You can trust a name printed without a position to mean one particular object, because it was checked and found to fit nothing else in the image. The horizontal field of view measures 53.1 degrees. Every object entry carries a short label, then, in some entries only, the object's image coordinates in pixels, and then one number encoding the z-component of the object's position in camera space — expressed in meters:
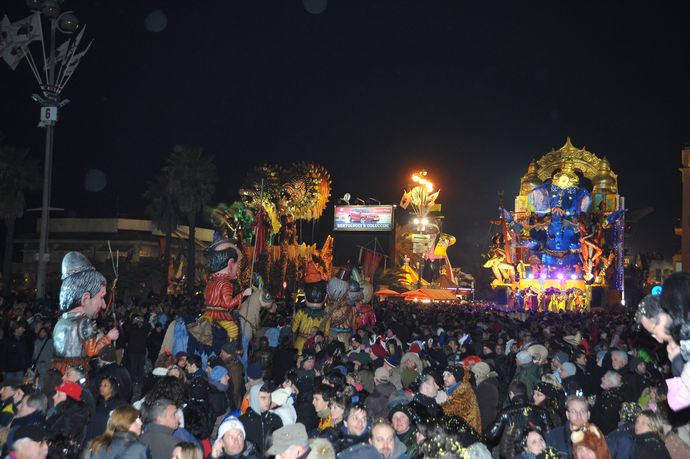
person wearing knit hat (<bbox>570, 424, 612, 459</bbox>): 5.03
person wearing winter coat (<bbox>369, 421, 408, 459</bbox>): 5.13
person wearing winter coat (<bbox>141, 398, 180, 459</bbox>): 5.20
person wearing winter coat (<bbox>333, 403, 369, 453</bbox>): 5.63
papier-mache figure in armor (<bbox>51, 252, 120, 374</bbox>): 9.24
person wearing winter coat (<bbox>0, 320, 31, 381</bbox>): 12.51
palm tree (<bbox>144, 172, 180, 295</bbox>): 39.72
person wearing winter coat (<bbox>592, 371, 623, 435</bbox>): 7.33
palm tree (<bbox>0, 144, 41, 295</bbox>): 32.22
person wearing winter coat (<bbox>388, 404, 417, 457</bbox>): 5.86
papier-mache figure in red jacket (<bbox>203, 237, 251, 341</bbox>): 12.15
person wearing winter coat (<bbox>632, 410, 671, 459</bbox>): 5.53
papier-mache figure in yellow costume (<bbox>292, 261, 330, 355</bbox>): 15.38
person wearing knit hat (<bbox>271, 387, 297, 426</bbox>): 6.39
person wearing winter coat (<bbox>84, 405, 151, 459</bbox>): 4.75
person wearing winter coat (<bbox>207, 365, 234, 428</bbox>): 7.02
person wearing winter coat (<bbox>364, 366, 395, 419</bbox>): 7.04
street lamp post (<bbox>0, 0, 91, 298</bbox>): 20.91
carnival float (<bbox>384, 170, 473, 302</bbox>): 69.75
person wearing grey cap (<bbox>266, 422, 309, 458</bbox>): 4.68
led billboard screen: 71.88
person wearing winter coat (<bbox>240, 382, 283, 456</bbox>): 6.09
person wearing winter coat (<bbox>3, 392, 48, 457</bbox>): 5.66
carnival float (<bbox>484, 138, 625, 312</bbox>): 49.03
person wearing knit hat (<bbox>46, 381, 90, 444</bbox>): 5.69
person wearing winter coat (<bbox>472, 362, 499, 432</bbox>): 8.44
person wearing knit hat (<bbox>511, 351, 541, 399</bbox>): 9.19
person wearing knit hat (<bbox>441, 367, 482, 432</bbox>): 7.27
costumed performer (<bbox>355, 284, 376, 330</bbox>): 17.58
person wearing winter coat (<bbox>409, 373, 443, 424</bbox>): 6.38
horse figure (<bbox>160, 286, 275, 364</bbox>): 11.31
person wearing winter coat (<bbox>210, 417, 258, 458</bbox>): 5.06
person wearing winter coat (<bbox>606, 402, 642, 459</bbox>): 5.68
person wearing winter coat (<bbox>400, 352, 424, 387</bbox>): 8.76
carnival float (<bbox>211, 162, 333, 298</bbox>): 53.09
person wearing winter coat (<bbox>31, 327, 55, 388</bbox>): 11.44
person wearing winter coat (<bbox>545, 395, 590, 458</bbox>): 5.94
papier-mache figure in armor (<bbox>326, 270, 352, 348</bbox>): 15.62
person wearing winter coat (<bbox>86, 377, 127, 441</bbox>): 6.31
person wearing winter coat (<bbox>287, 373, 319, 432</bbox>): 7.07
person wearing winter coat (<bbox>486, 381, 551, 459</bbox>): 5.97
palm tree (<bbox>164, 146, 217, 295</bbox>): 39.25
